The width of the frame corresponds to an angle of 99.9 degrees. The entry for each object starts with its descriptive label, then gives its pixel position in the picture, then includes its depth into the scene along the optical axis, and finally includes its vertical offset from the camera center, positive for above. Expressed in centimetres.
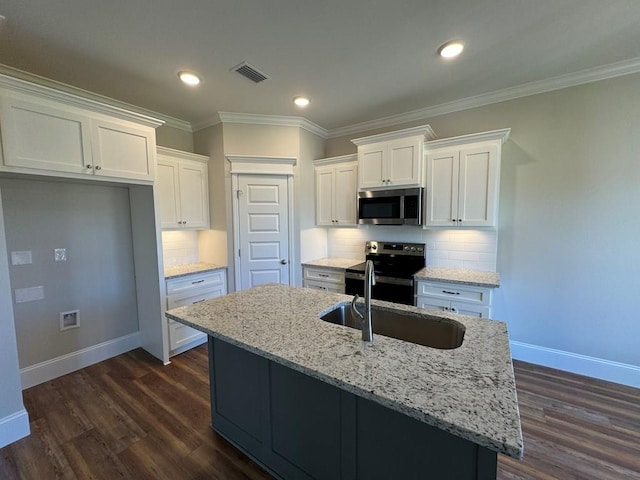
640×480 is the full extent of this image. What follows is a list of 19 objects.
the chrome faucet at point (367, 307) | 131 -42
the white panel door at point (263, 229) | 345 -9
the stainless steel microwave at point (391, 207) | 303 +17
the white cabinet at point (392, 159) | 295 +72
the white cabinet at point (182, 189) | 310 +41
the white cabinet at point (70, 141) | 191 +68
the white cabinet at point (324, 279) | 347 -76
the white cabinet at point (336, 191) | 356 +42
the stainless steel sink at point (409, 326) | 156 -66
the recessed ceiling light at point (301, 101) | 296 +136
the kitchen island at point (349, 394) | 91 -60
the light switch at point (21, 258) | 239 -30
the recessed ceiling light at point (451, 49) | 205 +134
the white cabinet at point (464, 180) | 267 +42
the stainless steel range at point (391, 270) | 293 -58
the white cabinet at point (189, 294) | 299 -85
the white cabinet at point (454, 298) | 259 -78
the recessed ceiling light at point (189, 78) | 243 +134
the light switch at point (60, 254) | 262 -30
